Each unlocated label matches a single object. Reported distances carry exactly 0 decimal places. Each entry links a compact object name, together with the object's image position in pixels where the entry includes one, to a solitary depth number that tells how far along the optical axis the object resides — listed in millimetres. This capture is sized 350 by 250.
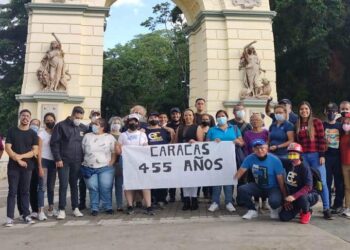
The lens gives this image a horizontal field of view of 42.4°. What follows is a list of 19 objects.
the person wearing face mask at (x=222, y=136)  7887
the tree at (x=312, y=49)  22031
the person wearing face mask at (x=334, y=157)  7332
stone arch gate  14195
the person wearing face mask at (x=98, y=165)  7739
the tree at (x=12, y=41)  33469
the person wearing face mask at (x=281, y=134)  7414
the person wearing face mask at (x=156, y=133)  8164
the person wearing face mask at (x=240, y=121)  8469
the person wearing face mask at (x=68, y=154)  7438
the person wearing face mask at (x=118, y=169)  8078
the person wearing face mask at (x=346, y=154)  7207
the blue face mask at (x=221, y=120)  7882
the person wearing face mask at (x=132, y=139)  7809
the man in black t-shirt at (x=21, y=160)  6914
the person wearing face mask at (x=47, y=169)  7395
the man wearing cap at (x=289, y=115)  7862
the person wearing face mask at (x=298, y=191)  6551
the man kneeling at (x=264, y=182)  6887
